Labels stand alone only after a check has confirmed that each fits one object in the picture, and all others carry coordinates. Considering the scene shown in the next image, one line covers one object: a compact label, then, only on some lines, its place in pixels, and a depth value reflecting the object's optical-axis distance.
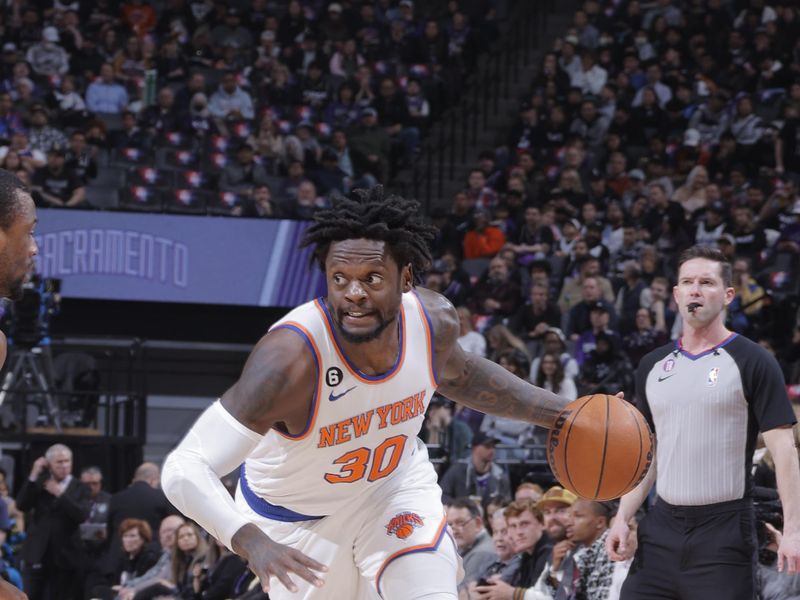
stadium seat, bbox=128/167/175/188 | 31.23
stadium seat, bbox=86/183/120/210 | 31.52
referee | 10.15
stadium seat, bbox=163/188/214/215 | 30.77
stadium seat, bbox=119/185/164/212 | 30.72
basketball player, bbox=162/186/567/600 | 8.50
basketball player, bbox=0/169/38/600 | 7.70
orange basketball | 9.72
